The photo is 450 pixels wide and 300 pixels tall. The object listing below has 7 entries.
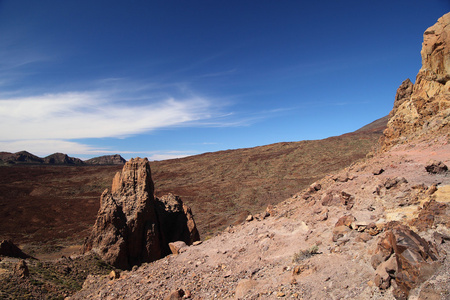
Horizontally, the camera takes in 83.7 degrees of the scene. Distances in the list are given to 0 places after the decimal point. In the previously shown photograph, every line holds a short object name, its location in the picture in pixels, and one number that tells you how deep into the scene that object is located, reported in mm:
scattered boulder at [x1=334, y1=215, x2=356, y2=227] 5530
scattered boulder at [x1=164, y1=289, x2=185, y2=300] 5438
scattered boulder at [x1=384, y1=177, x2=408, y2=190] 6392
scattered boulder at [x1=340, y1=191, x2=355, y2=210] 6622
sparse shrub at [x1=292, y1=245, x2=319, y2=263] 5180
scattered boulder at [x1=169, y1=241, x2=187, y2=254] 8500
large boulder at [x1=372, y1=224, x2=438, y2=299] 3271
